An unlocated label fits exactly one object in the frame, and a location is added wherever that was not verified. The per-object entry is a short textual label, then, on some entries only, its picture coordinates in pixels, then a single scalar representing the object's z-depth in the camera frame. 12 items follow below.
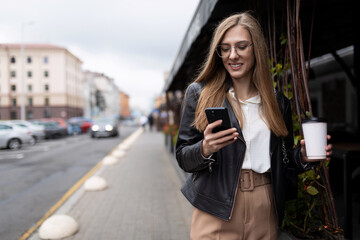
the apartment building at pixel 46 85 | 23.43
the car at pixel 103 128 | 25.58
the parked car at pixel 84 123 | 34.31
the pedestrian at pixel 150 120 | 38.53
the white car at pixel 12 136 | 17.78
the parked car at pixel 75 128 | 31.37
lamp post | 19.35
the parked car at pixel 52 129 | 25.53
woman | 1.63
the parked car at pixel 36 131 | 21.40
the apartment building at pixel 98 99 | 75.06
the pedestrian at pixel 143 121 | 40.64
